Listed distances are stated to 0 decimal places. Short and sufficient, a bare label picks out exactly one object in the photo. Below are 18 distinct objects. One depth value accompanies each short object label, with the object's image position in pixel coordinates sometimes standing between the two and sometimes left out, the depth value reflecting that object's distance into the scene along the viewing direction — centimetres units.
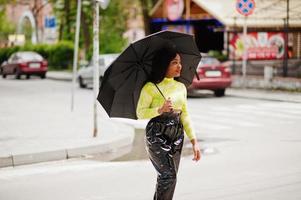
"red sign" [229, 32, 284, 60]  3328
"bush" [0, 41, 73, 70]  4631
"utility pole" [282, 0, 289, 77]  2358
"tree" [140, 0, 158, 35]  3469
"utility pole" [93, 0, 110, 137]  1141
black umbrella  540
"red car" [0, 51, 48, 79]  3733
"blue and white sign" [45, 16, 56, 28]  7880
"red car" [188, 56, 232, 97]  2186
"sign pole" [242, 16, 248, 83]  2433
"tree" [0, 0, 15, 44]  8147
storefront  3016
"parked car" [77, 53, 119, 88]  2628
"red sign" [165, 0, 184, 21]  3381
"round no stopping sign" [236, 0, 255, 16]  2289
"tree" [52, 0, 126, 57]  4375
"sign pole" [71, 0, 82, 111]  1429
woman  525
